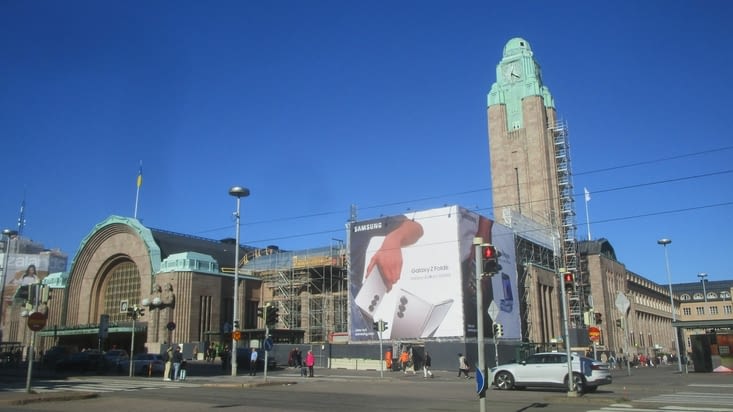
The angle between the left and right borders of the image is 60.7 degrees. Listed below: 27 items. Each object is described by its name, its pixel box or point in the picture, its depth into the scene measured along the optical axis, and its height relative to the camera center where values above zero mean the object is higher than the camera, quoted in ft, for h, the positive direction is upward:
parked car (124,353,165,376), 117.53 -3.76
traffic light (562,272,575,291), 64.80 +5.89
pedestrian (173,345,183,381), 92.68 -2.65
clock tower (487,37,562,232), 240.32 +78.59
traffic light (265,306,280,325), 90.68 +3.89
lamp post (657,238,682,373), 140.64 -3.81
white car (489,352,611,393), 72.74 -4.01
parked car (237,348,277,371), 132.05 -2.99
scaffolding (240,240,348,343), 204.64 +16.88
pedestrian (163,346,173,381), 93.25 -3.20
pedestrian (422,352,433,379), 112.06 -4.74
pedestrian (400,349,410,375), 128.97 -3.73
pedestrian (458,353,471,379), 106.63 -4.29
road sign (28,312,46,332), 63.57 +2.59
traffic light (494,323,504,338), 103.65 +1.43
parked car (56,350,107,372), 123.54 -3.16
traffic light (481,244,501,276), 44.27 +5.64
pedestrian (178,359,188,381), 92.99 -4.10
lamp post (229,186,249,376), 107.14 +22.79
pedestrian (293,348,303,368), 128.16 -2.85
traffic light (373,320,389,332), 116.37 +2.84
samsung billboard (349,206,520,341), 159.22 +16.51
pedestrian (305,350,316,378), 109.70 -3.49
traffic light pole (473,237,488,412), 39.90 +1.76
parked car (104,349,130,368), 128.67 -2.51
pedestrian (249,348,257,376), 109.81 -3.32
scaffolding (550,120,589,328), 234.58 +43.96
